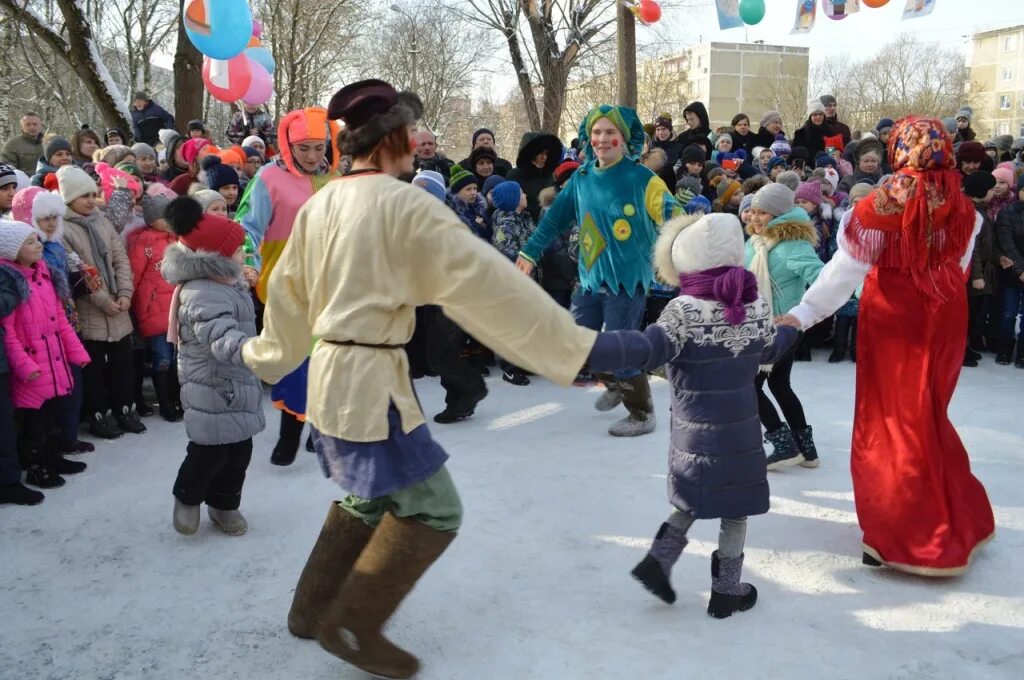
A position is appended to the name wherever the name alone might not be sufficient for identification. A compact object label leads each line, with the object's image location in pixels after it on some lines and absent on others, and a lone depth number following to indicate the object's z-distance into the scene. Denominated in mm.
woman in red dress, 3400
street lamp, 27919
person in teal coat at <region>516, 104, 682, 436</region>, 5238
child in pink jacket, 4508
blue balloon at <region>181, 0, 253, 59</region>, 7035
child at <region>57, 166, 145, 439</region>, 5430
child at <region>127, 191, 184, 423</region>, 5840
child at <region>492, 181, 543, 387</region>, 6973
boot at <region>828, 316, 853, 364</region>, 7781
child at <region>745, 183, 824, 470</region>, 4641
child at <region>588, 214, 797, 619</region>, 2967
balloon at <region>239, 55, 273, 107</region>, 8719
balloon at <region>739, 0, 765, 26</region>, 9781
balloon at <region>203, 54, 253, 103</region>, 8312
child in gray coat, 3764
